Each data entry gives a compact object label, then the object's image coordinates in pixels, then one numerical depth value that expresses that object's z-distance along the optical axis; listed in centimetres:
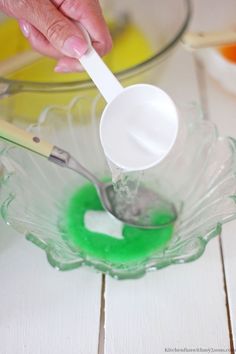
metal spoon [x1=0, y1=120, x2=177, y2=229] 63
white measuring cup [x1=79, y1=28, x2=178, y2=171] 55
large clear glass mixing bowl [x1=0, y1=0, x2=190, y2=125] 68
